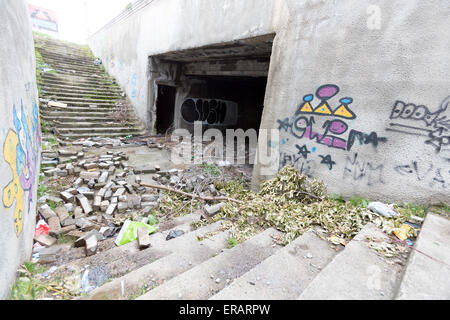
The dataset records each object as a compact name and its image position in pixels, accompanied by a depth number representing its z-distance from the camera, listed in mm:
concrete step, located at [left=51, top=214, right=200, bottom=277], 2080
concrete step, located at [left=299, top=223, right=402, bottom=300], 1440
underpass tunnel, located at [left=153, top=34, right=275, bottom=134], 6007
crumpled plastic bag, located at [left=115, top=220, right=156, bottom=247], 2740
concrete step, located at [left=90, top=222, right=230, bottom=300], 1643
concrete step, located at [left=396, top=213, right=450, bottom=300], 1390
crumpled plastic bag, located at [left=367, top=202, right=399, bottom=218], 2523
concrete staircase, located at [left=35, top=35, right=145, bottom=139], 7590
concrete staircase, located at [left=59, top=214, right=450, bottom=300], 1492
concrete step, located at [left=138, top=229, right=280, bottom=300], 1554
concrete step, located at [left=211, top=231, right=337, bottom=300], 1526
